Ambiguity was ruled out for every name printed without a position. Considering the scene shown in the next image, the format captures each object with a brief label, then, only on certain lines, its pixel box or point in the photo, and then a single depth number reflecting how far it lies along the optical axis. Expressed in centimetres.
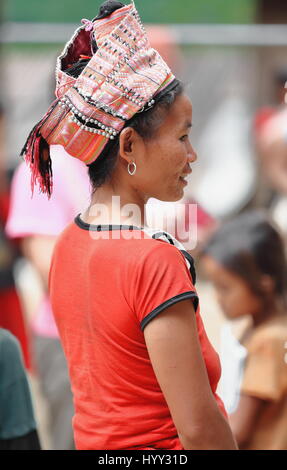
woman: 282
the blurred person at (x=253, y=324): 425
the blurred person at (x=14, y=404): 363
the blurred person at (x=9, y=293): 652
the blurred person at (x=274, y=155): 855
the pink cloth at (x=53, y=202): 516
